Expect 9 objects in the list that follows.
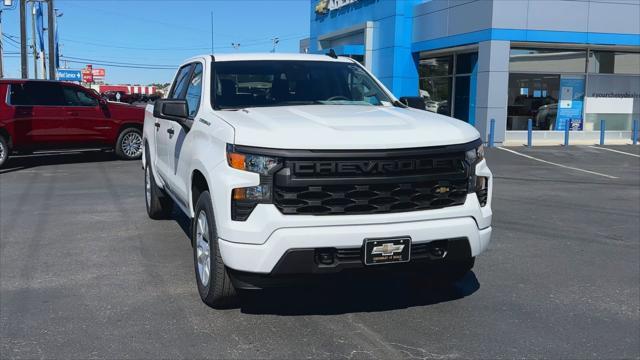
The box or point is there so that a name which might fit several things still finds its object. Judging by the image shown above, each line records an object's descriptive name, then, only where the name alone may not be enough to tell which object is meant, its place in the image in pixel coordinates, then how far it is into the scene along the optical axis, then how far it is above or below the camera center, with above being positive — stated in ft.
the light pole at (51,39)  89.50 +8.80
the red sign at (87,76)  243.40 +9.75
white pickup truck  12.62 -1.91
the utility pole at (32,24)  130.52 +19.30
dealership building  67.10 +5.73
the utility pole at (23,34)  81.86 +8.92
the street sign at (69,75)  172.55 +7.20
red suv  44.55 -1.47
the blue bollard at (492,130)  66.59 -2.38
